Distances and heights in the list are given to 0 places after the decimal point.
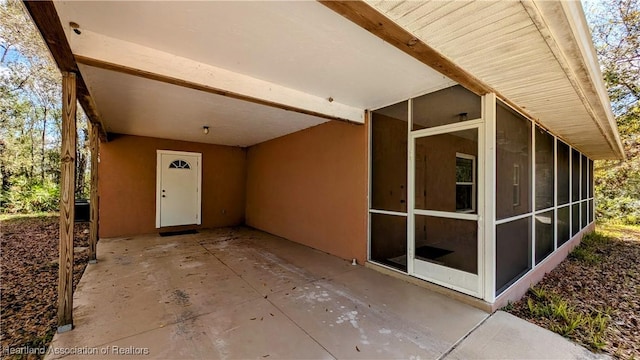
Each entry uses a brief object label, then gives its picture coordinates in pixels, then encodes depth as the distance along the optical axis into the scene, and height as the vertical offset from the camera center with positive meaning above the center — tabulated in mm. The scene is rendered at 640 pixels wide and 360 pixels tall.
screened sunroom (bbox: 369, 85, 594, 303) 2874 -103
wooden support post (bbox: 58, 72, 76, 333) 2303 -153
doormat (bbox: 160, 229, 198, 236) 6309 -1250
